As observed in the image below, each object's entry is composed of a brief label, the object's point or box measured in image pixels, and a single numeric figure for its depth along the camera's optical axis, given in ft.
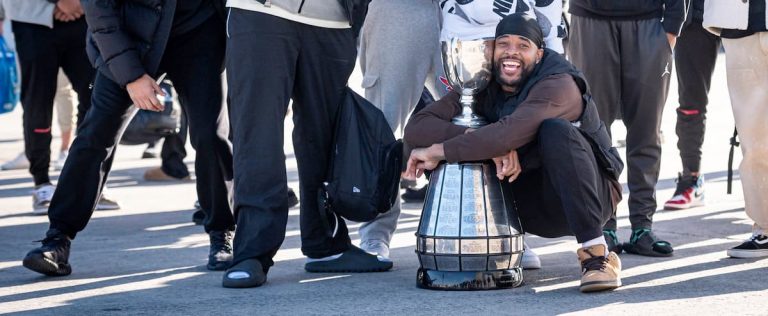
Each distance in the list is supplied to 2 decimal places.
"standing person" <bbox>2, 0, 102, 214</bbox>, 26.32
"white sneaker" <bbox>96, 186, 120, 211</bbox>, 27.37
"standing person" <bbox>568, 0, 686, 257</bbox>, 20.74
